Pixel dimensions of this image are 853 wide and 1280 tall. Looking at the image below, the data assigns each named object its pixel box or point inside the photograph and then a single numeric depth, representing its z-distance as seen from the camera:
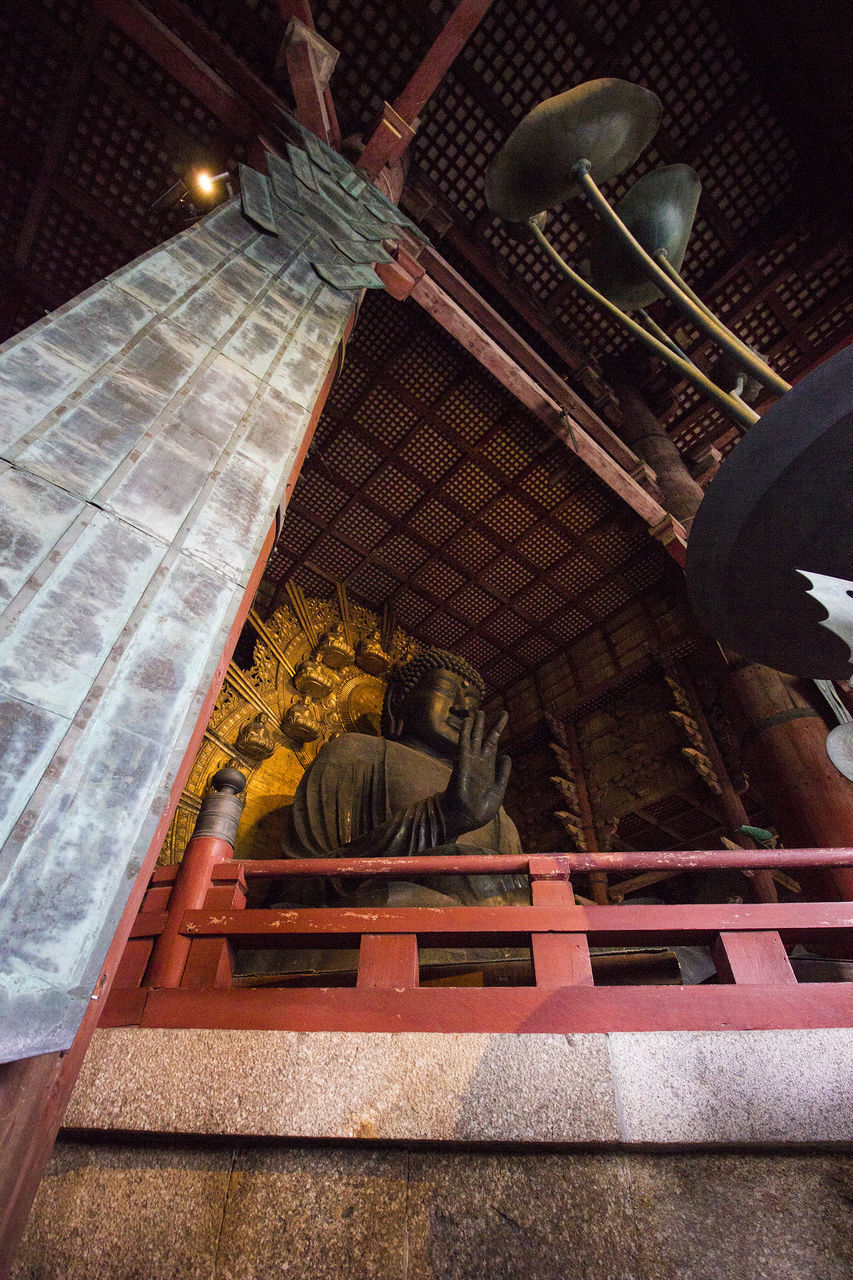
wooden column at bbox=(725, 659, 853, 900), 3.56
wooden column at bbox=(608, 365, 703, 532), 5.43
